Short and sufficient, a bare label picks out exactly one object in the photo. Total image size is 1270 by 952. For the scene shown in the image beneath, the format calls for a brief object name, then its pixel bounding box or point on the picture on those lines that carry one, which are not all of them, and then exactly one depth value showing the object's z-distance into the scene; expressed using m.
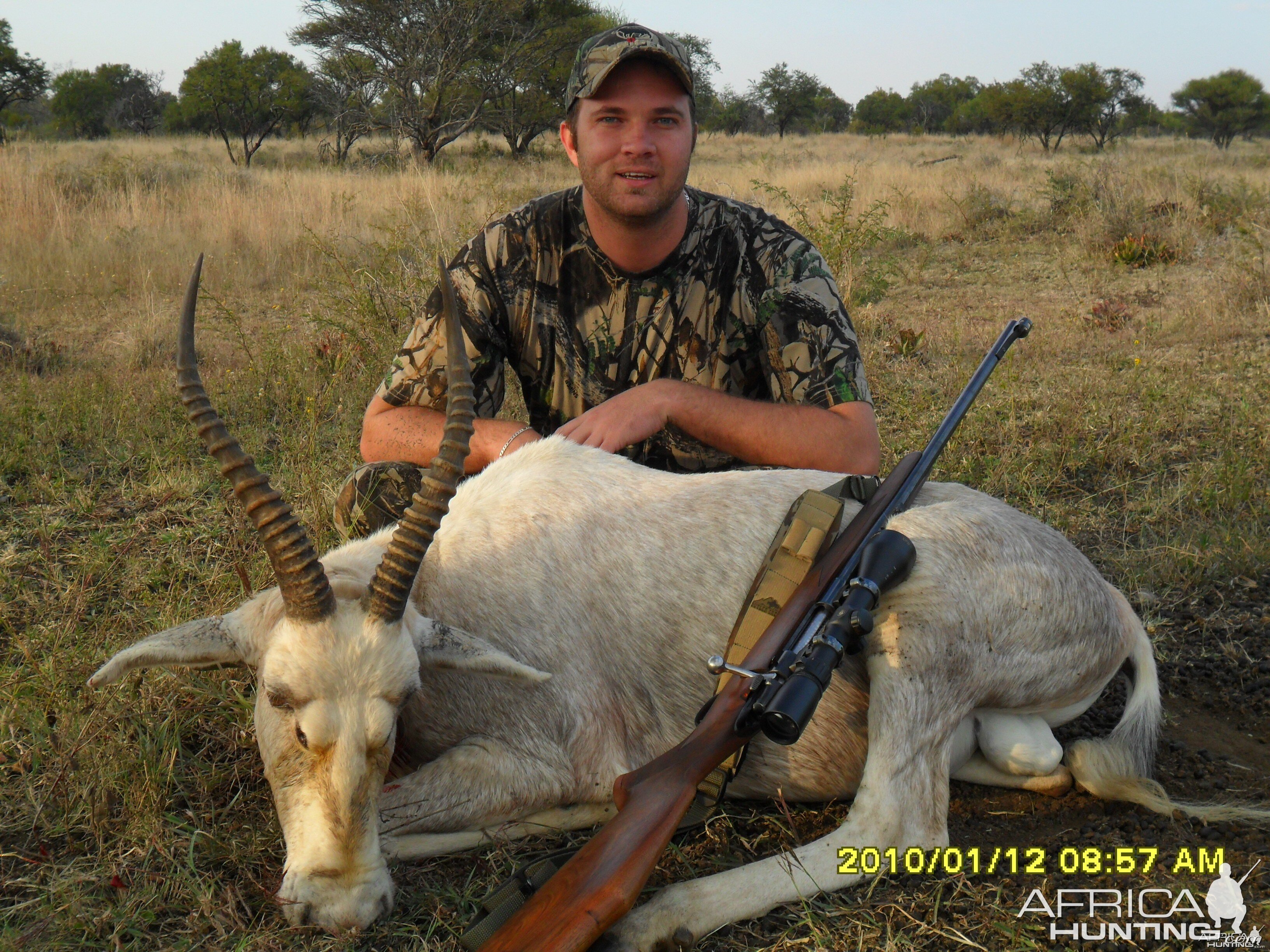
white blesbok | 2.49
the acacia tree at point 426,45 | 23.09
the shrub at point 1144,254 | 10.50
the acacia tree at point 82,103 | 35.31
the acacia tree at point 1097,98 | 31.77
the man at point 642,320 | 3.95
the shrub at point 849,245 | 8.37
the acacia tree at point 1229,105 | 39.19
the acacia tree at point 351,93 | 23.38
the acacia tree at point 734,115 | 45.34
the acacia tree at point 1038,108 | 32.53
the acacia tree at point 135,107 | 36.25
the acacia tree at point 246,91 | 28.20
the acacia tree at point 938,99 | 47.91
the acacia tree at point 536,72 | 25.17
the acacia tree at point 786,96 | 47.38
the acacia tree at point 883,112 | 48.81
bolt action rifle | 2.17
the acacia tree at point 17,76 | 29.03
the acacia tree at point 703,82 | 42.47
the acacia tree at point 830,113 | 48.69
